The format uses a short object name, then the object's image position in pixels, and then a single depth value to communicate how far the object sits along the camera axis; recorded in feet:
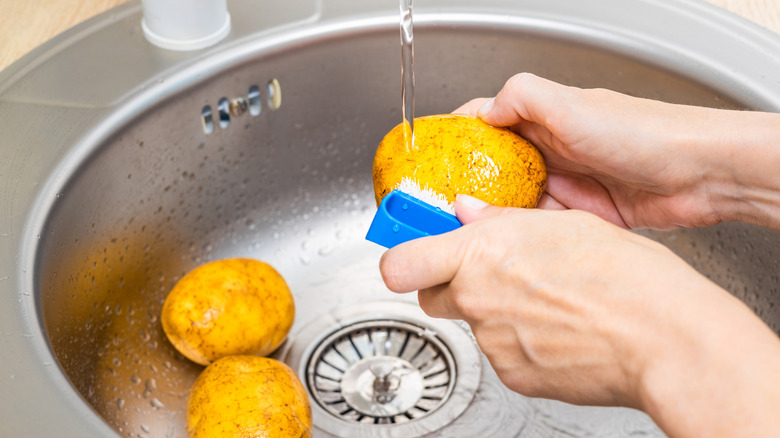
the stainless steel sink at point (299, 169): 2.90
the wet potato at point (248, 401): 2.44
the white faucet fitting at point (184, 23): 3.19
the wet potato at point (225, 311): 2.92
